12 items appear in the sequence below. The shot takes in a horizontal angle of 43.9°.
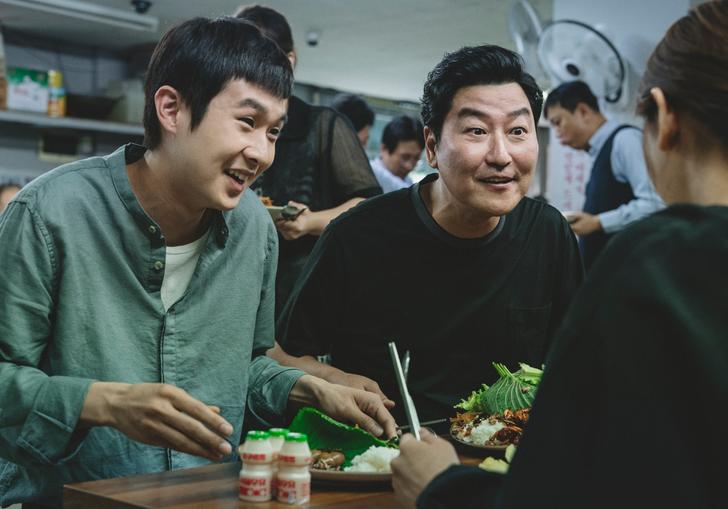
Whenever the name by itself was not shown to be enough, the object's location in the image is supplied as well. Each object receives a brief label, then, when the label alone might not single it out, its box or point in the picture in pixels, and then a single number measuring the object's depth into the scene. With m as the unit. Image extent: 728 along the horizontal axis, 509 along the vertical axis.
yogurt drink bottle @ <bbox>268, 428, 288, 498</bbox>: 1.27
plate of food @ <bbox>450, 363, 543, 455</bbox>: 1.59
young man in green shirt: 1.56
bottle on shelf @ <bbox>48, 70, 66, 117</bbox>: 7.51
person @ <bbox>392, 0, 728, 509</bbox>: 0.89
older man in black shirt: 2.14
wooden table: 1.23
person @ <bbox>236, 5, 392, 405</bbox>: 2.83
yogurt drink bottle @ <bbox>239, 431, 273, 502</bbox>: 1.25
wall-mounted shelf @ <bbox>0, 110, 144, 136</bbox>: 7.29
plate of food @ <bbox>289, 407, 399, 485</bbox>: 1.35
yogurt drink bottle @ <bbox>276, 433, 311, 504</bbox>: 1.25
